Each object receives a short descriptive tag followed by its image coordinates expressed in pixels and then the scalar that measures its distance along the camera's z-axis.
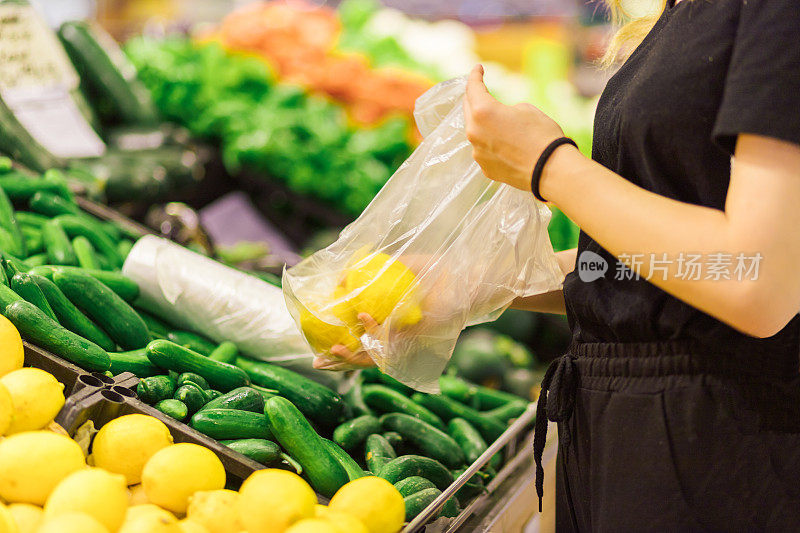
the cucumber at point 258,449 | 1.56
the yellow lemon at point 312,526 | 1.11
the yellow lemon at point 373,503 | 1.30
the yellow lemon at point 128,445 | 1.37
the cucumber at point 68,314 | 1.75
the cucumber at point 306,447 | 1.56
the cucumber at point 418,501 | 1.52
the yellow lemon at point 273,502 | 1.19
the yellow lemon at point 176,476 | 1.26
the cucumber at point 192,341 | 1.99
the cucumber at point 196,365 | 1.75
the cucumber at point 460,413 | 2.15
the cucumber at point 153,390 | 1.62
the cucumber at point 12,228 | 2.04
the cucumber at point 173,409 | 1.58
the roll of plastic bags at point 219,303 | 2.01
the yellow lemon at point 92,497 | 1.10
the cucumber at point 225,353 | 1.93
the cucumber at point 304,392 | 1.85
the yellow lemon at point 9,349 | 1.47
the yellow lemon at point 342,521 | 1.20
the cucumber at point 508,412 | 2.29
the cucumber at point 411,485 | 1.59
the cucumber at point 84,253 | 2.09
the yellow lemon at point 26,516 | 1.12
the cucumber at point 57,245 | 2.05
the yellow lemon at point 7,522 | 1.04
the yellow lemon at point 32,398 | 1.33
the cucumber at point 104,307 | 1.83
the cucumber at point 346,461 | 1.63
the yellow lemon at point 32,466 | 1.18
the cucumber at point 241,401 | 1.69
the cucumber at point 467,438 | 1.97
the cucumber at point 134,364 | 1.73
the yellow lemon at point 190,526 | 1.14
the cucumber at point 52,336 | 1.60
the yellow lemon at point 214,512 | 1.21
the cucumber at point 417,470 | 1.67
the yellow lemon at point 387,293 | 1.49
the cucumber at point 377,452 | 1.74
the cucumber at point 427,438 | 1.90
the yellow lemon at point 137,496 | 1.33
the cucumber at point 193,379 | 1.72
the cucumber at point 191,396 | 1.66
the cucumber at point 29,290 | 1.70
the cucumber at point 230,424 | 1.59
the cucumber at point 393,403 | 2.03
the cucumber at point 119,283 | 1.99
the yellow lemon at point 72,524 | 1.00
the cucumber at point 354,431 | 1.82
